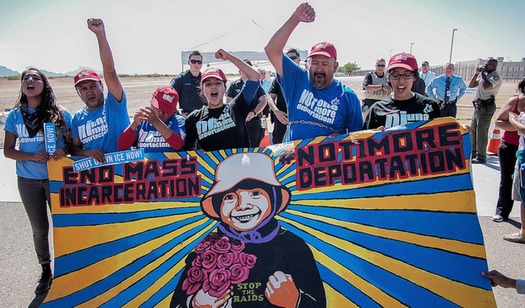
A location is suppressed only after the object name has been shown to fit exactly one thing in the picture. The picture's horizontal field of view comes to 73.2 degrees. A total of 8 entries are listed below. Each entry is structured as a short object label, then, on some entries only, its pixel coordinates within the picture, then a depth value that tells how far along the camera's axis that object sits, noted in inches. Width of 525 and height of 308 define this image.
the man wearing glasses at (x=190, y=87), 248.5
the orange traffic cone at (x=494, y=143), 316.8
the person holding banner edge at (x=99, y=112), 119.9
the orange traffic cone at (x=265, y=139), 312.2
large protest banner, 99.4
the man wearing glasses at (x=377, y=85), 319.6
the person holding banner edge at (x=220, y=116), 128.5
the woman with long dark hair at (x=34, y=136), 130.7
